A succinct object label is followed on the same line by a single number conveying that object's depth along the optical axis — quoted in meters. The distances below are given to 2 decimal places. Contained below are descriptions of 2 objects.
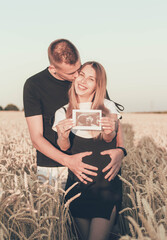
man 2.91
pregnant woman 2.35
